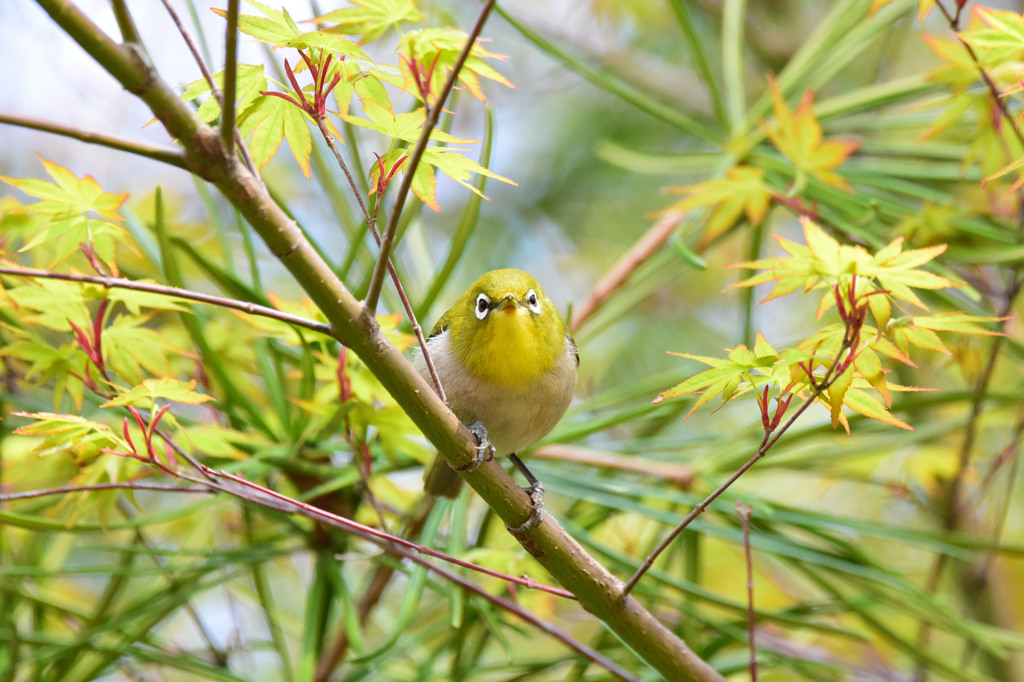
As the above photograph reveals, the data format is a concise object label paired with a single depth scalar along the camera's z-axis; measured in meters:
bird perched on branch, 3.39
